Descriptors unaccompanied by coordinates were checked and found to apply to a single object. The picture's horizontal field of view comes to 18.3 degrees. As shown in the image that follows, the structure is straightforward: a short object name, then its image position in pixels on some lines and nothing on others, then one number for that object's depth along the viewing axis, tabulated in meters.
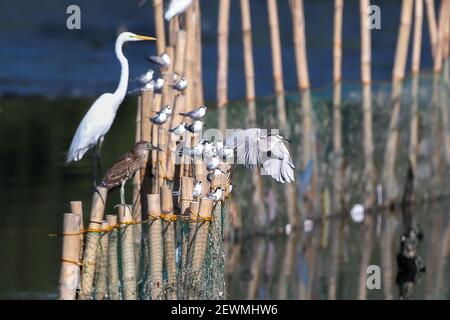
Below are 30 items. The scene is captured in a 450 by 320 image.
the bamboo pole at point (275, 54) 16.41
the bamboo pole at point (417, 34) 18.28
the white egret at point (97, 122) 10.10
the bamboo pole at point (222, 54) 15.64
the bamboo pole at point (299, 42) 16.53
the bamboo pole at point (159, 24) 14.73
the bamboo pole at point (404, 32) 17.66
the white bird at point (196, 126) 10.43
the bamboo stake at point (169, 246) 9.12
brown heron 9.82
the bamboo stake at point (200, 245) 8.95
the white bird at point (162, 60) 12.20
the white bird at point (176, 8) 13.17
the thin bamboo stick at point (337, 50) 17.33
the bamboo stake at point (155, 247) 8.84
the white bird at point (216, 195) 9.27
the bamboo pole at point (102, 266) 8.41
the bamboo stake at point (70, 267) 8.09
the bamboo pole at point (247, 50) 16.05
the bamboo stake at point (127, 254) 8.70
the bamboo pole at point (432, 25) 18.72
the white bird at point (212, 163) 9.51
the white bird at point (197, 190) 9.47
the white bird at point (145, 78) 11.22
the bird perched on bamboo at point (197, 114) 10.77
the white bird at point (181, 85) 11.46
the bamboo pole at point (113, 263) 8.62
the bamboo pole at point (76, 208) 8.09
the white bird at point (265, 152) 9.87
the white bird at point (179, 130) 10.65
